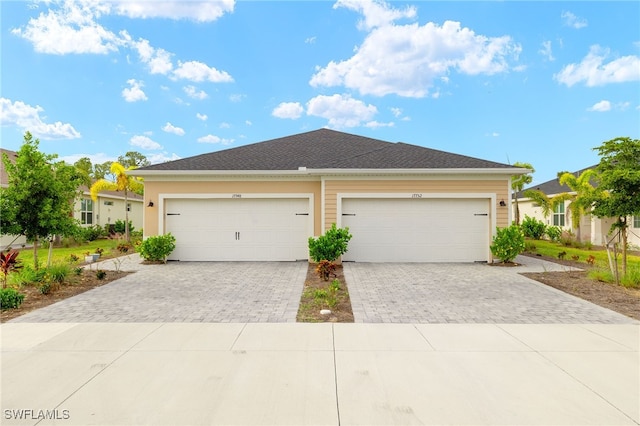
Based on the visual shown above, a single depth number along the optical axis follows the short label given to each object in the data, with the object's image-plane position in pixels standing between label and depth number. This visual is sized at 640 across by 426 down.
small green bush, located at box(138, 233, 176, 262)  10.50
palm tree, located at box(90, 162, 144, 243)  17.34
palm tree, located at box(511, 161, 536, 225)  20.05
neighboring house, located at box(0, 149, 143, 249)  19.91
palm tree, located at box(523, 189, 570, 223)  17.72
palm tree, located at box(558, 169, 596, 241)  15.96
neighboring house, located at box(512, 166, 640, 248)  16.86
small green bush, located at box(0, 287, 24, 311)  5.45
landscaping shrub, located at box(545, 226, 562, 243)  18.23
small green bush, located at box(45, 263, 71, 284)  7.21
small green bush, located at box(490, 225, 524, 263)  10.12
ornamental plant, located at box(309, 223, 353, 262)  9.64
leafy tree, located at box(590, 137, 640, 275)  7.15
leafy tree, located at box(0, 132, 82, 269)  7.27
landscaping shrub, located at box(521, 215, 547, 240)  19.70
